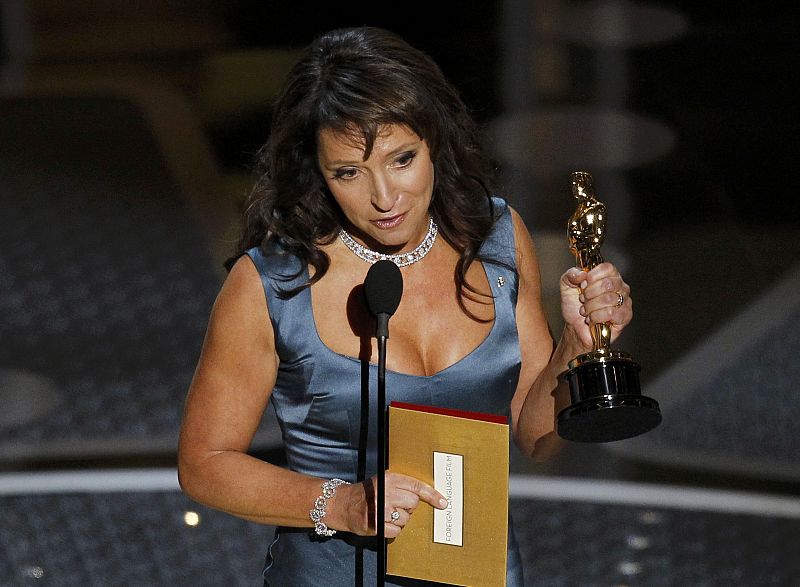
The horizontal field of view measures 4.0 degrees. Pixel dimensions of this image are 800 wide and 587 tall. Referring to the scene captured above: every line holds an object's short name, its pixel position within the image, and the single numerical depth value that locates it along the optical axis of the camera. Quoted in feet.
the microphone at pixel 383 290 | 40.11
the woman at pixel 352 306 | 40.66
